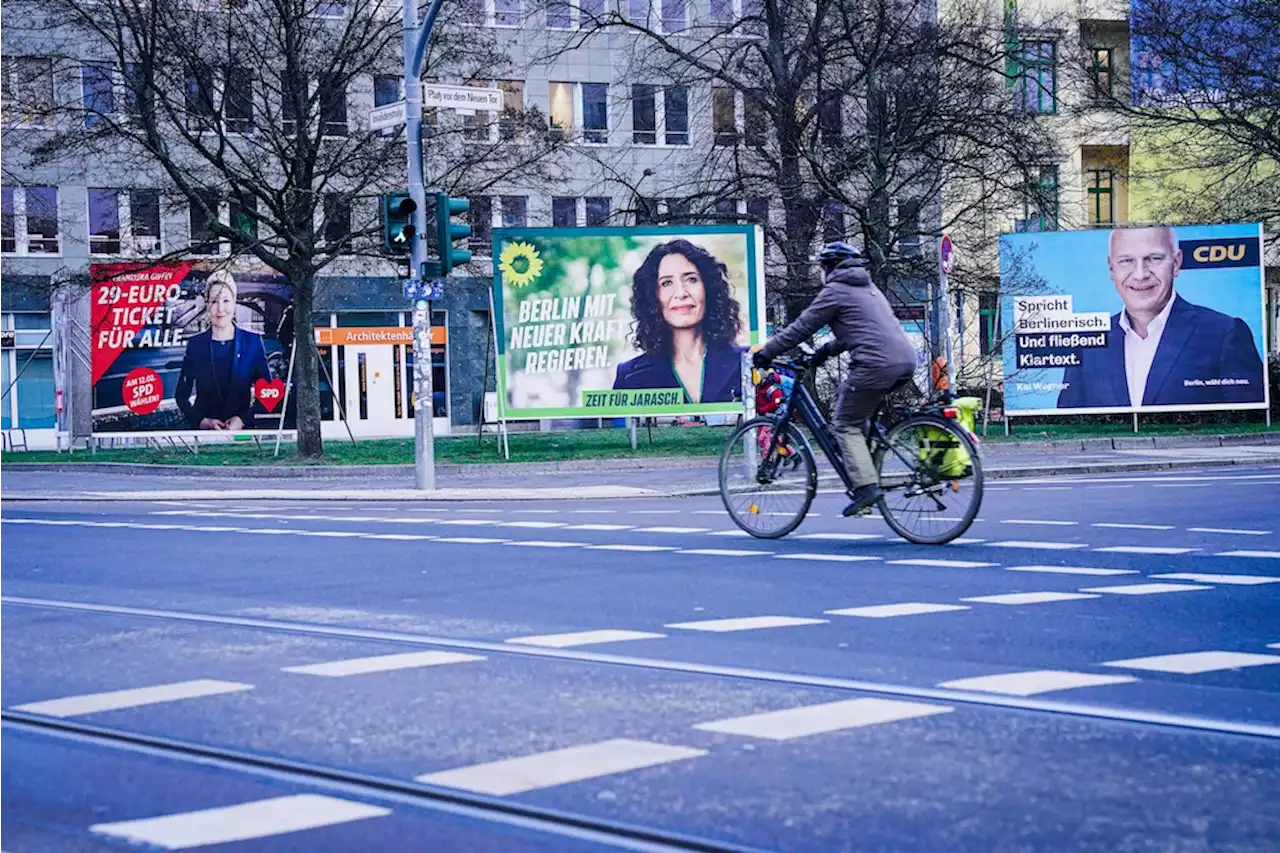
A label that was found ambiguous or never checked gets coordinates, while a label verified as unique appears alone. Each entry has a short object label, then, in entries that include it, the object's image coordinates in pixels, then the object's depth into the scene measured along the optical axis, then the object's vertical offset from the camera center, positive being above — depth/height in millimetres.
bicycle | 12367 -521
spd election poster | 41938 +968
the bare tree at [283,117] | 33625 +5140
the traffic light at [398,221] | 23875 +2227
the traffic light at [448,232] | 23375 +2029
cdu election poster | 33969 +1090
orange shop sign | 55219 +1844
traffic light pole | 24219 +1921
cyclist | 12594 +273
